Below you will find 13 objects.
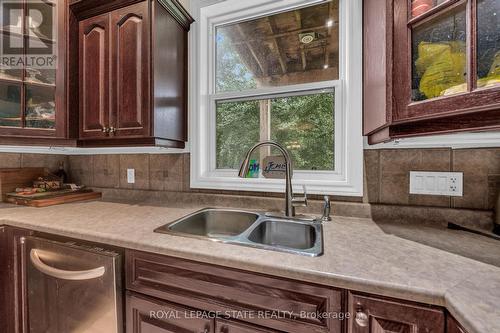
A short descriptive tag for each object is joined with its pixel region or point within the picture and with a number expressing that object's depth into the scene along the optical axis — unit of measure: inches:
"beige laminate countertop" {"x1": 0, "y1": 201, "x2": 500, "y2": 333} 21.1
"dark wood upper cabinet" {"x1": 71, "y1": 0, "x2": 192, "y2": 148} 51.1
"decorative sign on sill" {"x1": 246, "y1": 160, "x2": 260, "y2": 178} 58.5
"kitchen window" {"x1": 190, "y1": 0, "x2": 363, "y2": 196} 49.8
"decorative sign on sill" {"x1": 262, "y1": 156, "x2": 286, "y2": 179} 51.4
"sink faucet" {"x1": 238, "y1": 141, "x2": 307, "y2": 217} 46.8
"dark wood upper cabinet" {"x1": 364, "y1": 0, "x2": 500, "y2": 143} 24.7
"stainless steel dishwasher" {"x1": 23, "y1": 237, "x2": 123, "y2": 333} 35.3
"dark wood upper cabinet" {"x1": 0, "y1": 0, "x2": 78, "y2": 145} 55.9
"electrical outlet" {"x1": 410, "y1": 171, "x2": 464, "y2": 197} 40.8
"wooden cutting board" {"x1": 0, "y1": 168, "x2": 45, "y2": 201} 62.4
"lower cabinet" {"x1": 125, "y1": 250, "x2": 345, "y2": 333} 25.8
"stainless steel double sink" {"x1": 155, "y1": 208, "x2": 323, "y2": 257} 34.2
